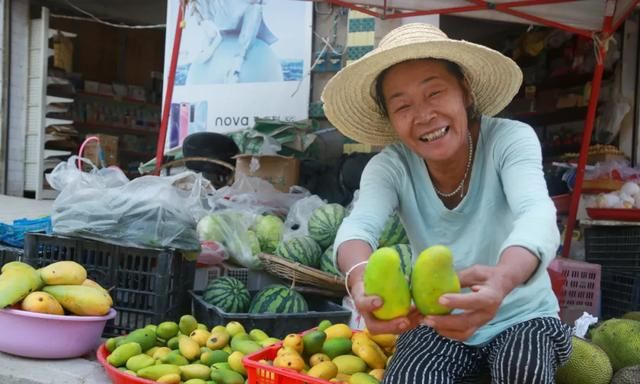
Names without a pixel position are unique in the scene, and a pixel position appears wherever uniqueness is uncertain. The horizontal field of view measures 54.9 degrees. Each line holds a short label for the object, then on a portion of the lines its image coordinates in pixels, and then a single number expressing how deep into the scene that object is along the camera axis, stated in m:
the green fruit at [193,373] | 2.41
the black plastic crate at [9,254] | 3.46
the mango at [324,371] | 2.04
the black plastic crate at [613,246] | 3.96
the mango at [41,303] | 2.58
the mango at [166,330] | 2.72
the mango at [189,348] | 2.55
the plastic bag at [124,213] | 3.01
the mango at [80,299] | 2.68
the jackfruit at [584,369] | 2.26
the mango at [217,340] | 2.60
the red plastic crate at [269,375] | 1.90
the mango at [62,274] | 2.74
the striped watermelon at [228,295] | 3.13
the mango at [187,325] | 2.80
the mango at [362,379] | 2.05
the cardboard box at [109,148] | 9.12
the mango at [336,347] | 2.33
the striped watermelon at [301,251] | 3.71
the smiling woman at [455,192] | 1.68
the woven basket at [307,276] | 3.43
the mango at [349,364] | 2.21
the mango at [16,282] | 2.54
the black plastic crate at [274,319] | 2.95
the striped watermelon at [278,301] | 3.12
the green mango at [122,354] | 2.50
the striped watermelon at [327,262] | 3.64
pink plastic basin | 2.61
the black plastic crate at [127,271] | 2.97
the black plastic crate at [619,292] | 3.82
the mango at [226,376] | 2.33
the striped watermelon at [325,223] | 3.97
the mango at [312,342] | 2.33
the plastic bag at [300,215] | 4.23
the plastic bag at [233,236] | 3.82
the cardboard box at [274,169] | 5.45
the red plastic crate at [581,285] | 3.88
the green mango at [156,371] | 2.35
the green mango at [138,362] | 2.42
